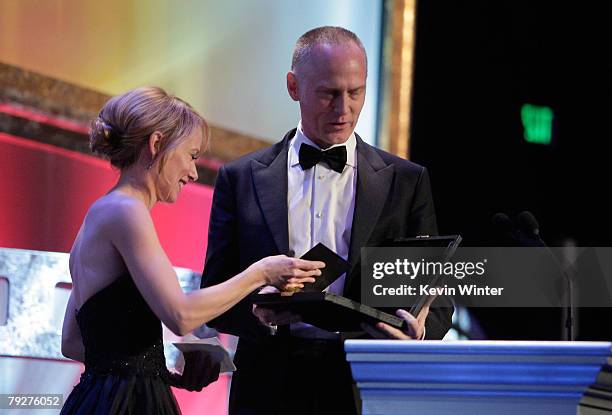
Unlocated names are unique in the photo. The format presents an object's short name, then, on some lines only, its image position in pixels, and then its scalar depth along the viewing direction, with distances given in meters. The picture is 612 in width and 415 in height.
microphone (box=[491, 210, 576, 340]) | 5.39
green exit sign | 11.19
